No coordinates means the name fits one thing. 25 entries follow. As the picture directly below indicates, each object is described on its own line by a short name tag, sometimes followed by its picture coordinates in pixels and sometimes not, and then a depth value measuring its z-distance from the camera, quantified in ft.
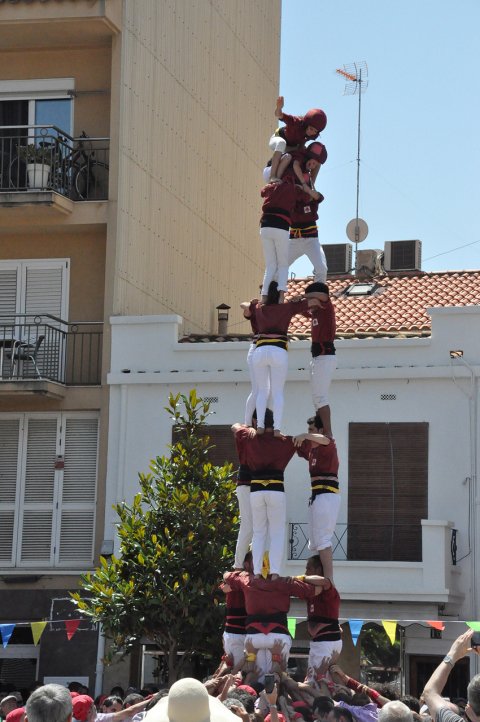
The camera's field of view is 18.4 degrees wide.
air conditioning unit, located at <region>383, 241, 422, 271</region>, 102.94
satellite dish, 103.04
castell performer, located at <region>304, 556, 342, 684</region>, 49.21
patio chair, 83.51
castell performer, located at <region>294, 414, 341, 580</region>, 49.80
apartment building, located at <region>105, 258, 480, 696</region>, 76.28
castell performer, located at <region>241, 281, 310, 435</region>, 49.47
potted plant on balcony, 85.15
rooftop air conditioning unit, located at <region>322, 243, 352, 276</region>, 104.32
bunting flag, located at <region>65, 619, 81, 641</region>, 73.97
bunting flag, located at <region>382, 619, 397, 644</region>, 66.44
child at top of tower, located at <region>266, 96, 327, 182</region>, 51.60
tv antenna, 103.09
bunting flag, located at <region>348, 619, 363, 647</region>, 66.70
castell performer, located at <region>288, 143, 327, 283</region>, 52.06
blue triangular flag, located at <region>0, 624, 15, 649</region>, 71.72
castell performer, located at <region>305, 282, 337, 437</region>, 50.80
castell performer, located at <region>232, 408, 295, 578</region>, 48.75
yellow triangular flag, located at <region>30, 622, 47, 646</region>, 70.94
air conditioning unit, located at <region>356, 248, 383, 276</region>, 100.48
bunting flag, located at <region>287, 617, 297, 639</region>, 64.56
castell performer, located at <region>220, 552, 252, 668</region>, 49.39
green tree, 65.16
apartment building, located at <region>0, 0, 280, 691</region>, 82.64
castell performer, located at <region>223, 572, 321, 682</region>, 47.73
